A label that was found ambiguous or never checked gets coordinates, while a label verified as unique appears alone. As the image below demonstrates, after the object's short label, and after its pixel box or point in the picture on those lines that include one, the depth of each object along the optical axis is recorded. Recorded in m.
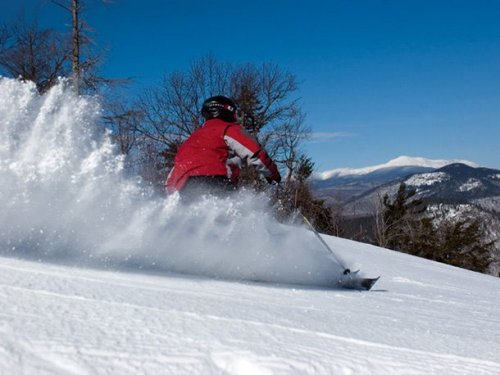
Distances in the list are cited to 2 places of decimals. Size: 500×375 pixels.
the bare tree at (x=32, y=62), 14.98
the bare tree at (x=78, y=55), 14.17
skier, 4.46
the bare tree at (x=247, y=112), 26.73
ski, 4.35
